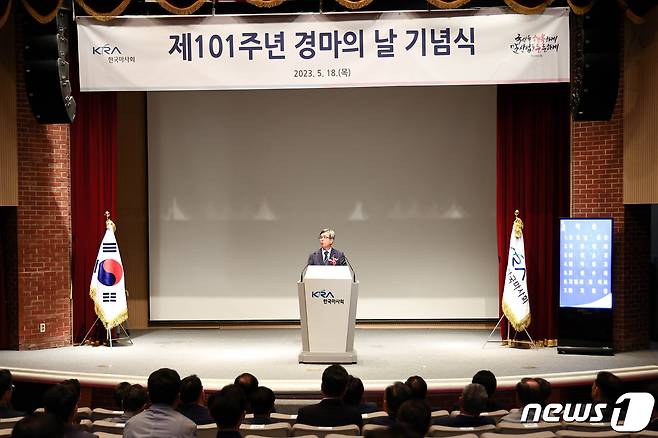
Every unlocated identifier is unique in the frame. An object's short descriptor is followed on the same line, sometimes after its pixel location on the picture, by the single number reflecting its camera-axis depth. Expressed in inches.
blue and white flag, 382.6
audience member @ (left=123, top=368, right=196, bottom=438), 159.8
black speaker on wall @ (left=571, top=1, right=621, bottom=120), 326.3
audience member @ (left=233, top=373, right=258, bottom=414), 196.8
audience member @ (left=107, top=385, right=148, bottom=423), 189.9
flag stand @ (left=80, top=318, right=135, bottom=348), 398.3
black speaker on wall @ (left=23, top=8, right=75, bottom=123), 339.6
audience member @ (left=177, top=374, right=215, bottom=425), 188.7
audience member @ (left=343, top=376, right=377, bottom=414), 203.3
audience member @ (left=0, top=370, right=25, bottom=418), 199.3
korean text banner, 334.3
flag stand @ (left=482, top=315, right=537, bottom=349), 387.5
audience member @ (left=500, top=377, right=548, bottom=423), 194.2
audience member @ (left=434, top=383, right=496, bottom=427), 181.0
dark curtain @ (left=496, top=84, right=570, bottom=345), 401.4
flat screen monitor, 356.8
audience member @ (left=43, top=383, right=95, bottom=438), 168.9
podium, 325.1
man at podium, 350.6
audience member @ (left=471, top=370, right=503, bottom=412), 205.8
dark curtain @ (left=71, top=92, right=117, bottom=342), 405.7
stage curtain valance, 331.3
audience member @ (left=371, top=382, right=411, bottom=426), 182.5
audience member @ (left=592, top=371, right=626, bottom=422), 196.2
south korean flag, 394.3
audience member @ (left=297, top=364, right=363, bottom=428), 184.5
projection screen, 441.7
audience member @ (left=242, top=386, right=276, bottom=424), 190.1
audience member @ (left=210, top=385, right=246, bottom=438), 158.1
